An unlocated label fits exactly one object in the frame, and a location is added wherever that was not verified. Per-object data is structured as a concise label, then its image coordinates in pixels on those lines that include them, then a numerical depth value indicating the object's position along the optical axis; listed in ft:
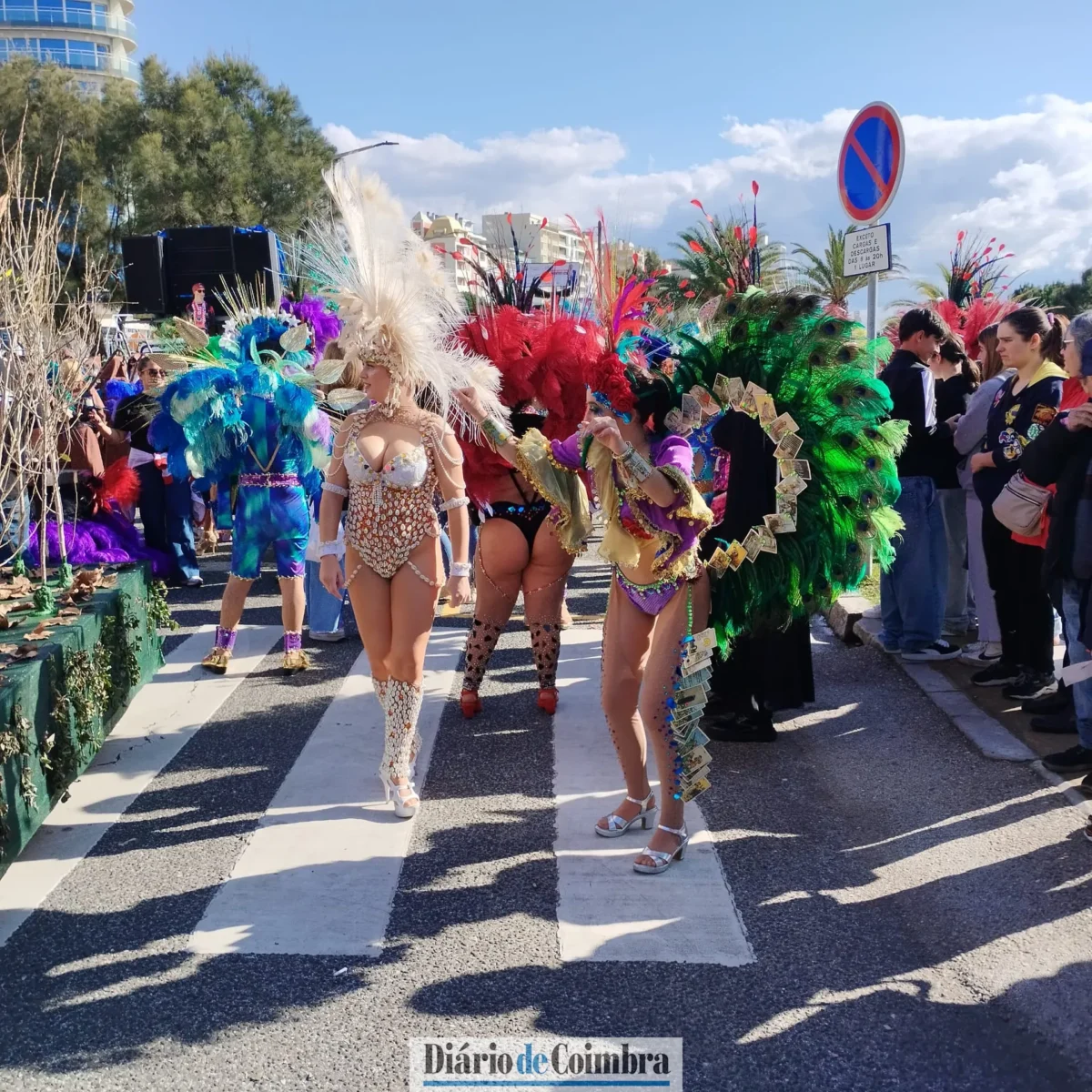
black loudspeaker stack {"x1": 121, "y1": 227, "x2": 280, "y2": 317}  41.91
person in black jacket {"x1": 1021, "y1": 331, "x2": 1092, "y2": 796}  14.06
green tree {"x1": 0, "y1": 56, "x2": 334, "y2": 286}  103.50
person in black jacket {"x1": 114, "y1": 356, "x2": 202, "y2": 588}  28.84
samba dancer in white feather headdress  14.15
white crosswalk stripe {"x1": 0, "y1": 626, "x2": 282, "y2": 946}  12.75
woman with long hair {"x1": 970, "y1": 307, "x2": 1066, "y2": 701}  17.95
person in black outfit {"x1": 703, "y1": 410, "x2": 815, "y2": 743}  17.06
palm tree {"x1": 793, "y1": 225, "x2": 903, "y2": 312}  53.94
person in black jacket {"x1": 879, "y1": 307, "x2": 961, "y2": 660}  20.07
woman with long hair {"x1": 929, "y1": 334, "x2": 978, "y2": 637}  21.42
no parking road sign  22.36
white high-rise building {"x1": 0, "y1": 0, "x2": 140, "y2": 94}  323.57
